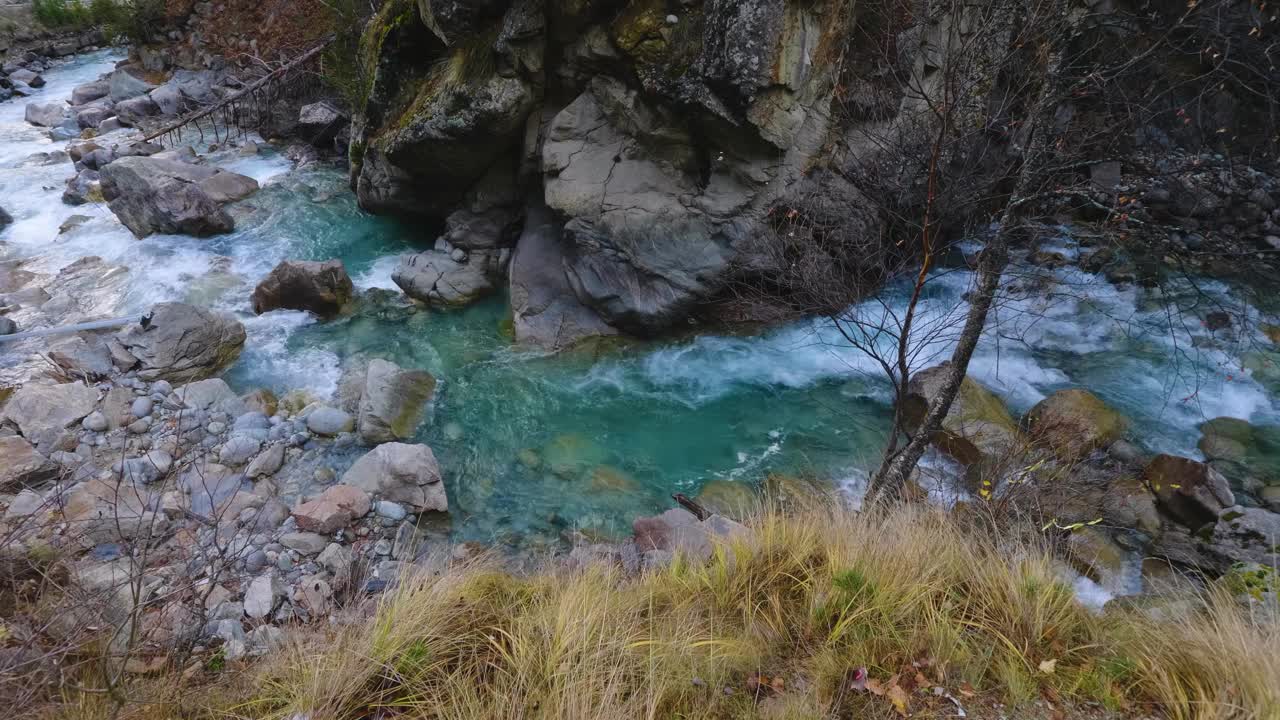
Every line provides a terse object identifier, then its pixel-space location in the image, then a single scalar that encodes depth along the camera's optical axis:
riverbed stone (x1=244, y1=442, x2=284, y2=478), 5.76
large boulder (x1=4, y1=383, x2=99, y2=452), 5.69
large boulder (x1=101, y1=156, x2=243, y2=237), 9.62
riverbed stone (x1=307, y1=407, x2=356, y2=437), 6.33
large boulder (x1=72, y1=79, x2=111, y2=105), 14.20
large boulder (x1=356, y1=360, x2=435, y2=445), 6.38
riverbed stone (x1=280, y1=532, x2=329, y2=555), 4.84
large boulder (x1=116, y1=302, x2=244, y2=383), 6.82
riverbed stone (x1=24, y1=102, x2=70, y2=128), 13.35
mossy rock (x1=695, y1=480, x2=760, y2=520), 5.84
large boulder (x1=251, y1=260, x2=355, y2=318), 8.16
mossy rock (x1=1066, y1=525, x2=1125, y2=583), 5.04
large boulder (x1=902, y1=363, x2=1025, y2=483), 6.03
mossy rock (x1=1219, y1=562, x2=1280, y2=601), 3.25
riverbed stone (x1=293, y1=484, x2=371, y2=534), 5.05
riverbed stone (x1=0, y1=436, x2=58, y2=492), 5.05
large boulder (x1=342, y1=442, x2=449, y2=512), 5.49
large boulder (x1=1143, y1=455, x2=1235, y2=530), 5.34
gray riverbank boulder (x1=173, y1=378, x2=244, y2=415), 6.36
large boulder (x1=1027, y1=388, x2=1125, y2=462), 6.13
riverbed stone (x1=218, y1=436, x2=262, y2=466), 5.85
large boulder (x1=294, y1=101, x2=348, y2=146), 12.44
